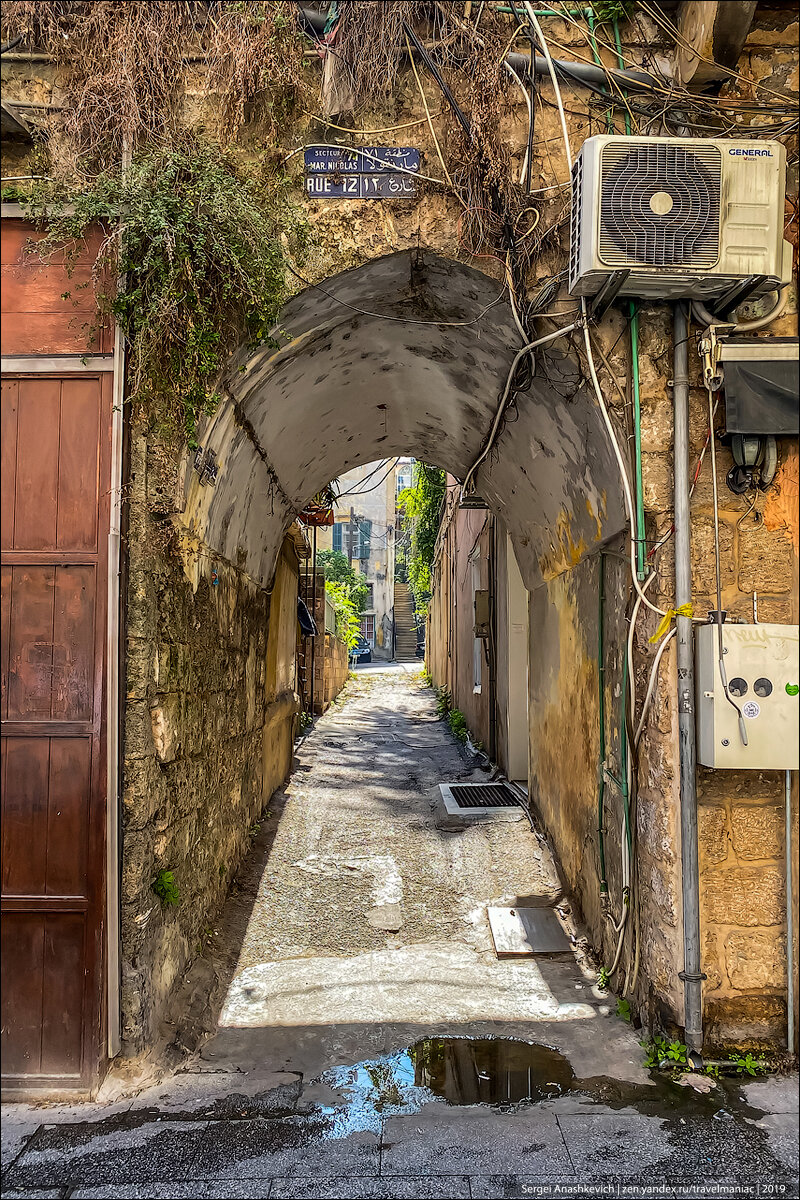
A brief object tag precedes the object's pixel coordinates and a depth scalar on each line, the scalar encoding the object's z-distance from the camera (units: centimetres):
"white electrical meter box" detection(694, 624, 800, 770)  323
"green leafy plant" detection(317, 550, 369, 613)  3523
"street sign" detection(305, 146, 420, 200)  368
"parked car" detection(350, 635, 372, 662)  3578
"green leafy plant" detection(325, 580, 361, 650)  2198
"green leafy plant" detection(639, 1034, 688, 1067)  331
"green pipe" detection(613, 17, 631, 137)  362
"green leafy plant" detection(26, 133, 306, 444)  331
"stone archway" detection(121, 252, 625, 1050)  345
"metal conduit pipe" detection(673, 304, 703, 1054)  332
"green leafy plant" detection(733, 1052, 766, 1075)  328
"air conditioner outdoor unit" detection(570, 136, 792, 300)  325
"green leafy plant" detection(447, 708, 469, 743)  1240
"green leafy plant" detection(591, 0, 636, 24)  360
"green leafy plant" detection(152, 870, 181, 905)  356
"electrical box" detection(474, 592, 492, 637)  984
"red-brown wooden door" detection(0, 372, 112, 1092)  321
